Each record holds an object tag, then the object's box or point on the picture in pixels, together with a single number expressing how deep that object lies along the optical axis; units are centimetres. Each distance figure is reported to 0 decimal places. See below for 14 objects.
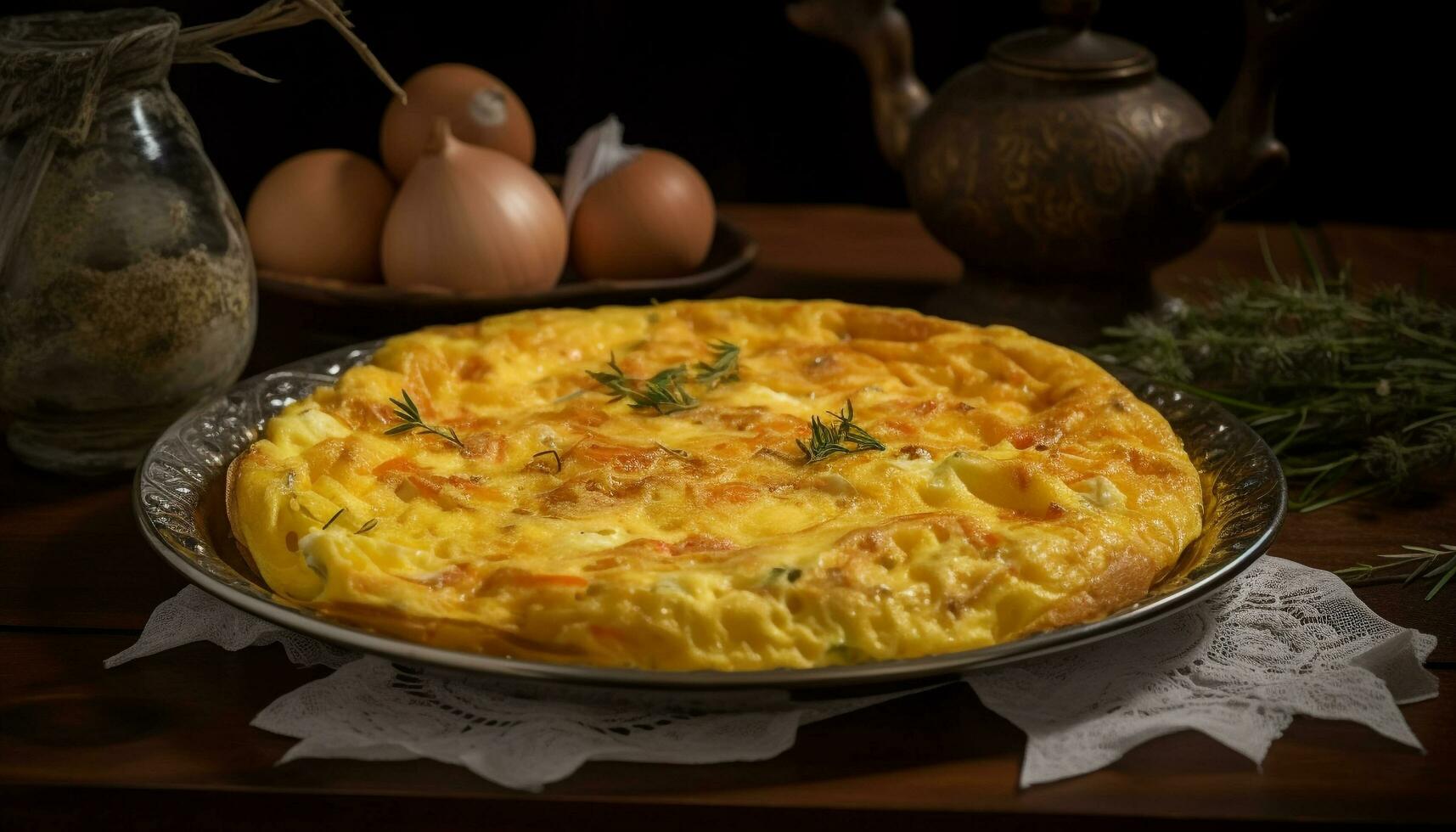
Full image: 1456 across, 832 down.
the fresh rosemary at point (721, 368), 112
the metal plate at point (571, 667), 94
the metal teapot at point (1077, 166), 122
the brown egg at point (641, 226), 128
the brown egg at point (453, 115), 130
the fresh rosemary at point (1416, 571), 107
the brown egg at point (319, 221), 126
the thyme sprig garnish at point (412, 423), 107
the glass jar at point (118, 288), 110
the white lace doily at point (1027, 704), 98
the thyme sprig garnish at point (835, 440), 105
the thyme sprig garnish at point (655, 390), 109
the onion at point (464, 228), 124
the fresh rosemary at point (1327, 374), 113
